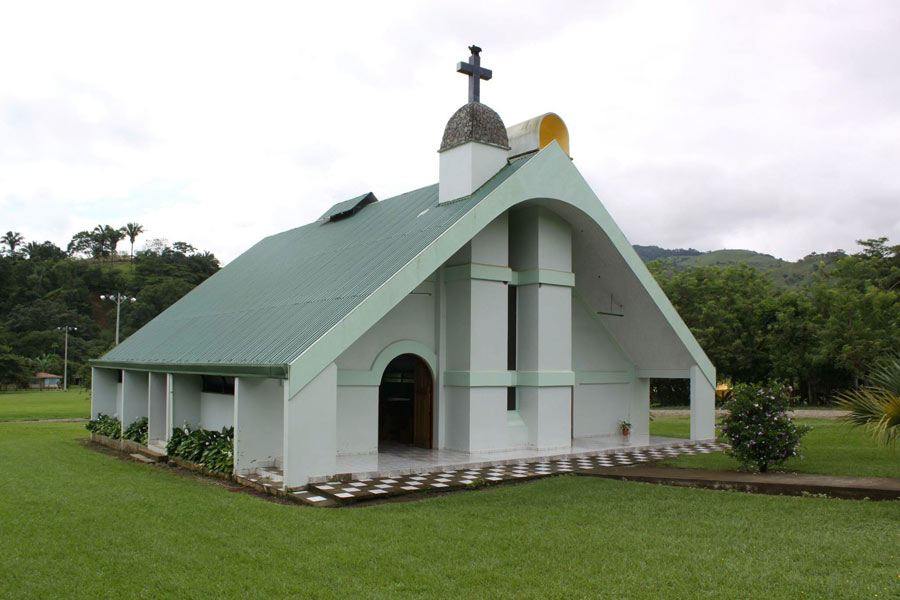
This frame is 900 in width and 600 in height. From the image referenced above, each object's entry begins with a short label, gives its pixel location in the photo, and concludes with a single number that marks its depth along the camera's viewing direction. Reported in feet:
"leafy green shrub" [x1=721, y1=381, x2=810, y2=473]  36.58
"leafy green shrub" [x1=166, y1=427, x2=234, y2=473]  38.27
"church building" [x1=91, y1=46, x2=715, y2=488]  36.86
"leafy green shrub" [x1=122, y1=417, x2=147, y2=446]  51.57
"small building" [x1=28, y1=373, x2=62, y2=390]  202.18
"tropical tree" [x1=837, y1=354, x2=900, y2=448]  25.41
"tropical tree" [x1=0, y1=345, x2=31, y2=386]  180.65
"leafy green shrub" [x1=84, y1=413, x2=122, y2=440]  55.93
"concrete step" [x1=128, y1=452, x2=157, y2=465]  45.90
